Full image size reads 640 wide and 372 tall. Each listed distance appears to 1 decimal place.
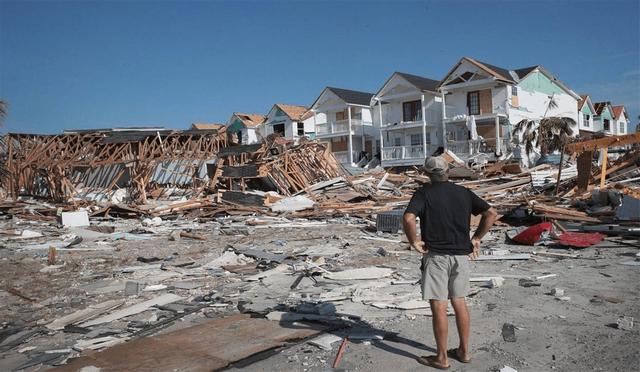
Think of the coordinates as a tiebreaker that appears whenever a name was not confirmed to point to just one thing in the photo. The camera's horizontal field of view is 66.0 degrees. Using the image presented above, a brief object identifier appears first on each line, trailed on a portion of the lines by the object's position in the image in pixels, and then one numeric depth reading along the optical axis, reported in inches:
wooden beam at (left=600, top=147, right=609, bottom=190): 592.6
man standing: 155.0
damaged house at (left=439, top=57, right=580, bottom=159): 1409.9
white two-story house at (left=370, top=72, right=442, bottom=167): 1551.4
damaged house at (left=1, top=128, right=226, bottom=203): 980.1
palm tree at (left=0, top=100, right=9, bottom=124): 1086.4
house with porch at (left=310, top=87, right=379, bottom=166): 1765.5
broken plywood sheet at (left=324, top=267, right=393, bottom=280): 294.5
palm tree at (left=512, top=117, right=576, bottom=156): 1332.4
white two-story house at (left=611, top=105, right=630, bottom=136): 2149.5
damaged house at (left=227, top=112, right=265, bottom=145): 2199.8
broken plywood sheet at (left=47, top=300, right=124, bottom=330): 223.9
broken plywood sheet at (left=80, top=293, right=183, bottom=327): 228.3
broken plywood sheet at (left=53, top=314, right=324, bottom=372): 167.5
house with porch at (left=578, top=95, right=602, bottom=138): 1772.6
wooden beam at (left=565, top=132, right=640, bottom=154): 551.5
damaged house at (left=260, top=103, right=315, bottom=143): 1980.8
